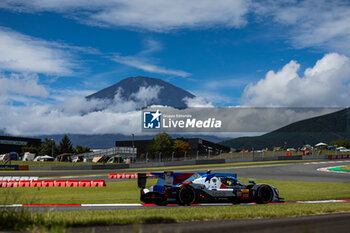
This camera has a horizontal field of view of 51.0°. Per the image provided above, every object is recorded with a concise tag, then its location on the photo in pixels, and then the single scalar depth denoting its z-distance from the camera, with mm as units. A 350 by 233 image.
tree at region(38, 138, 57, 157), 140062
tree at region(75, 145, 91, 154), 151450
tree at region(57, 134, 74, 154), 139375
